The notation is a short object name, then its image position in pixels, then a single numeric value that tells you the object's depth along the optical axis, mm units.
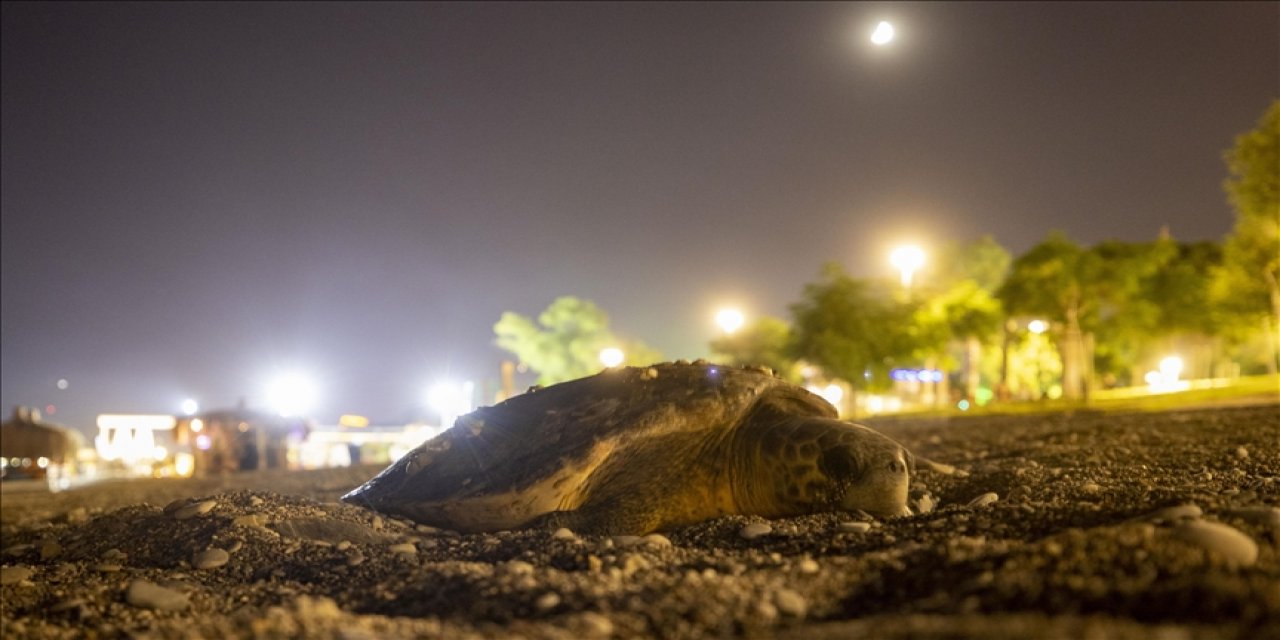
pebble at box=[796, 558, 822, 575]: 2971
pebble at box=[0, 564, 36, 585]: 3995
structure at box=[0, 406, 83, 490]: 20031
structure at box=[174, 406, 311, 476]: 20531
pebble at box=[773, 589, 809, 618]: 2514
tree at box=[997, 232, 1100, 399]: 32500
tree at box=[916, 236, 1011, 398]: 33750
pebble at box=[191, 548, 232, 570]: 4188
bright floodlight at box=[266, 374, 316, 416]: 35562
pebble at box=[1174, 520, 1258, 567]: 2586
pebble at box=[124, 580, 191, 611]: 3375
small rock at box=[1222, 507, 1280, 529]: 3055
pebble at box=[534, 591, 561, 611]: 2701
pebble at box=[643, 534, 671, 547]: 3834
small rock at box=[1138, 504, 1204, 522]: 3220
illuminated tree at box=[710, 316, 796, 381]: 47281
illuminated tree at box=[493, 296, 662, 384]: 57406
